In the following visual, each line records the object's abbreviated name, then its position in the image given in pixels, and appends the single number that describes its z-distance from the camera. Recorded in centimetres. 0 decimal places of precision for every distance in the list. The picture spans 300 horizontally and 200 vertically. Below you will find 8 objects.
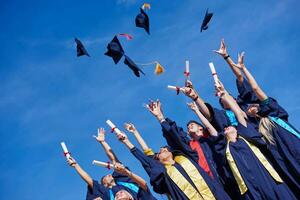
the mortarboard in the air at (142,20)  829
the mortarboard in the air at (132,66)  805
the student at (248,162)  564
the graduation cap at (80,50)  862
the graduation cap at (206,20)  765
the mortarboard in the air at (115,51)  819
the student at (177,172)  612
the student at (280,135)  606
